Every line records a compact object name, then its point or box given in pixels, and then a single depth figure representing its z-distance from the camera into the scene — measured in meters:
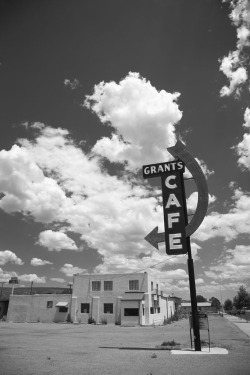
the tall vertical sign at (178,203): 13.94
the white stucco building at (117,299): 43.47
